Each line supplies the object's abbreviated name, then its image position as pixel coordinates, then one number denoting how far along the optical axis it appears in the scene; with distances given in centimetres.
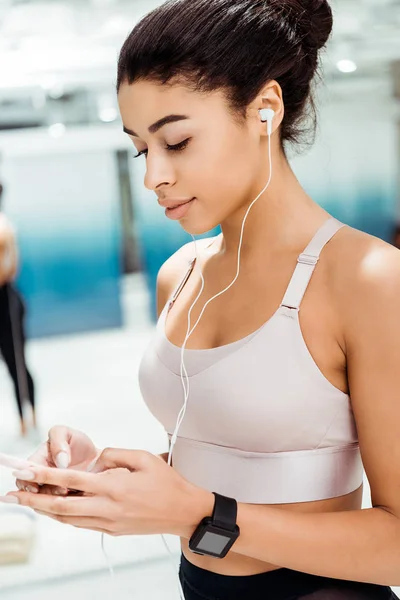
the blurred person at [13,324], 396
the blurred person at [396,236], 459
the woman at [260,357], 96
